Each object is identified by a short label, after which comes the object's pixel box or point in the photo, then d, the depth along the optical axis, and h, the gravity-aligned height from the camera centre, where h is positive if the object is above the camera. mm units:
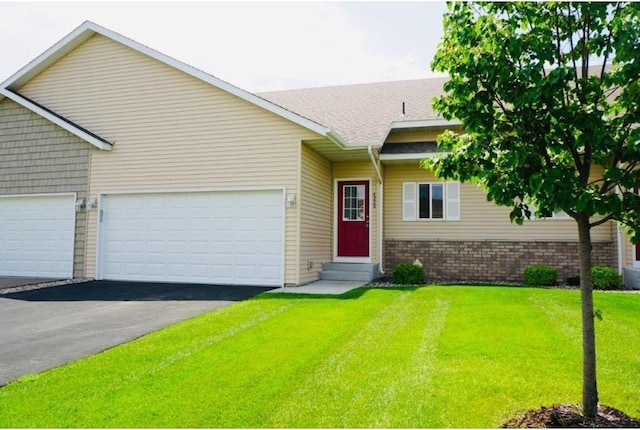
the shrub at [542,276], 11422 -885
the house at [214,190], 11156 +1240
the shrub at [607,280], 10703 -903
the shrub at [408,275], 11578 -889
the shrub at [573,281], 11594 -1015
